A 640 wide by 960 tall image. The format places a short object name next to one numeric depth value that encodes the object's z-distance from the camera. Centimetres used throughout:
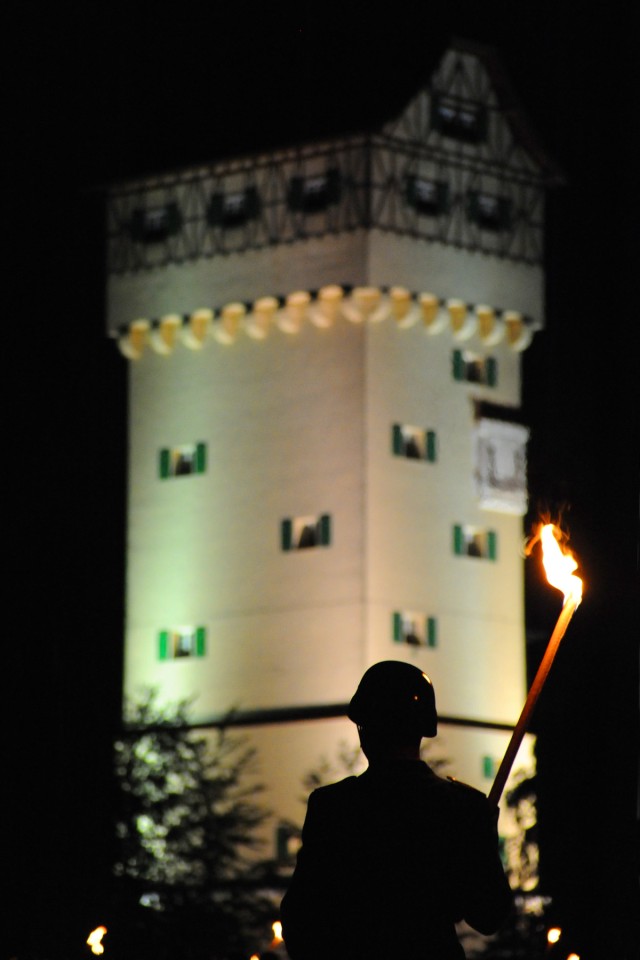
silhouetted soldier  1013
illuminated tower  9444
